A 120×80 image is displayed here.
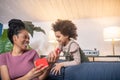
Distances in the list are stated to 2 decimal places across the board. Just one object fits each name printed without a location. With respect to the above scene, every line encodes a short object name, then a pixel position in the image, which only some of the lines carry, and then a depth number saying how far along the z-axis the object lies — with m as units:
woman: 1.21
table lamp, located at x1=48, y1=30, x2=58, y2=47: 3.24
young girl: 1.78
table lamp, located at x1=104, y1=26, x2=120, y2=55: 2.97
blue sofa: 1.16
